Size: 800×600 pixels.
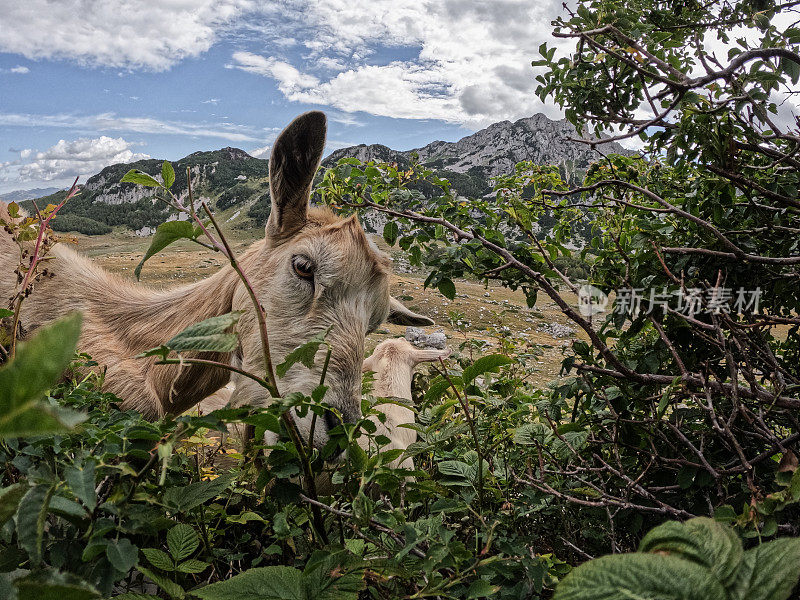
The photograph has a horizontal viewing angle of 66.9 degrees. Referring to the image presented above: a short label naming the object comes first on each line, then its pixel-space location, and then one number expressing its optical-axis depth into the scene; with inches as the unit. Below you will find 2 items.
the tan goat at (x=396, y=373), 32.2
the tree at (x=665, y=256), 19.6
